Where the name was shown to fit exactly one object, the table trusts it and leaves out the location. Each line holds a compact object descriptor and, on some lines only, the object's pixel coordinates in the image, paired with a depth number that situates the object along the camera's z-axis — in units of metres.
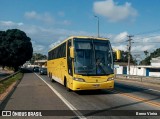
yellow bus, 8.30
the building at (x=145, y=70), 36.26
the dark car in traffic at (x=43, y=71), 27.17
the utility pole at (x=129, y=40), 31.46
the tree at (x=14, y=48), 36.48
